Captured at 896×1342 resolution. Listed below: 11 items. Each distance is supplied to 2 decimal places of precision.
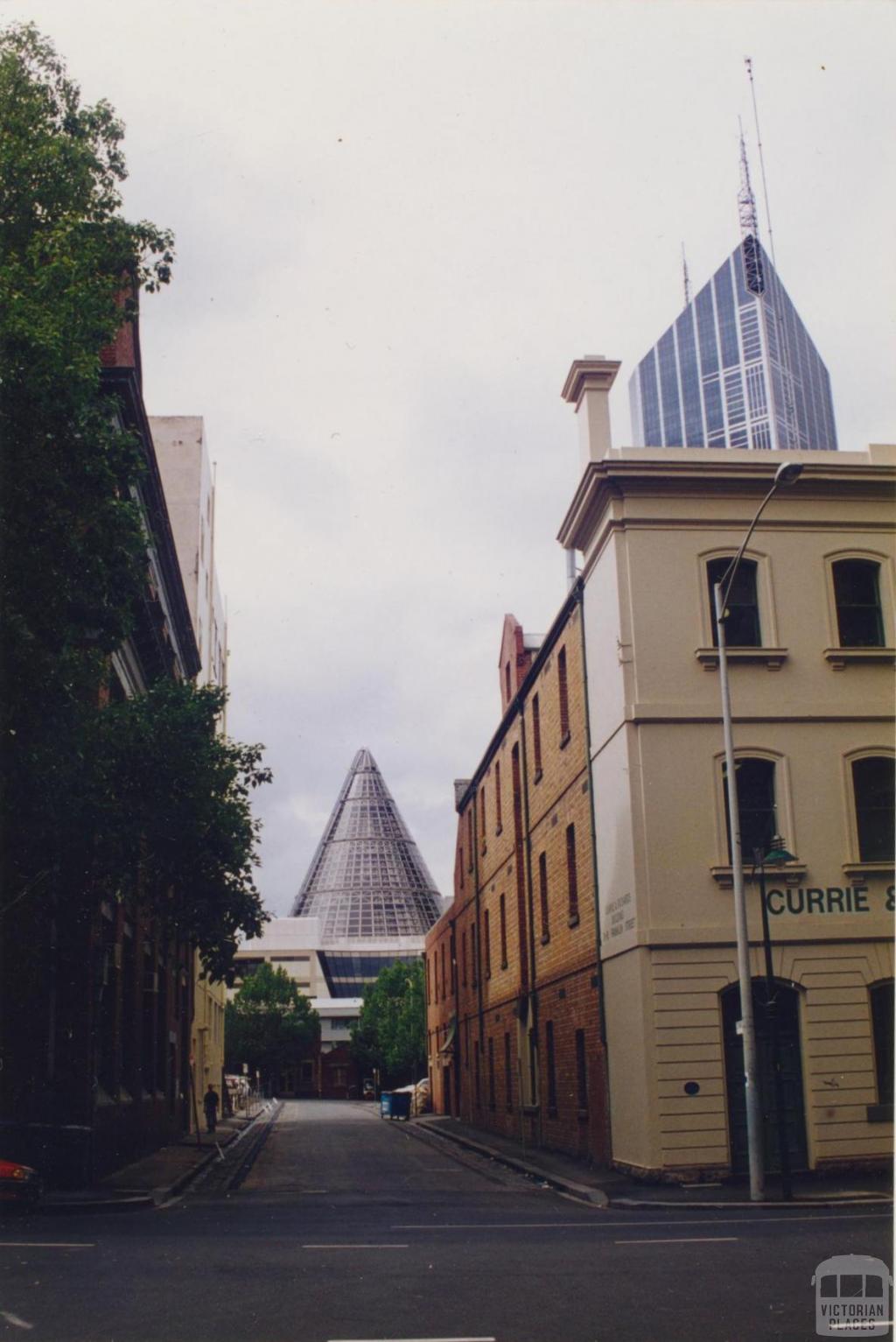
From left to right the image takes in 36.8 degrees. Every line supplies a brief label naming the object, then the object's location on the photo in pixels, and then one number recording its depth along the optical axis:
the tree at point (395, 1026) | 83.69
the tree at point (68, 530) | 15.28
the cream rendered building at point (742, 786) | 21.00
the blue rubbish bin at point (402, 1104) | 54.75
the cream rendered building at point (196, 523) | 52.72
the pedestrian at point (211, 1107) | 39.94
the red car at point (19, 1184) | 16.94
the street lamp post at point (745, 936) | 18.31
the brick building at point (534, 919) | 25.94
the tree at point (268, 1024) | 96.94
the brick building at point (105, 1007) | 21.06
